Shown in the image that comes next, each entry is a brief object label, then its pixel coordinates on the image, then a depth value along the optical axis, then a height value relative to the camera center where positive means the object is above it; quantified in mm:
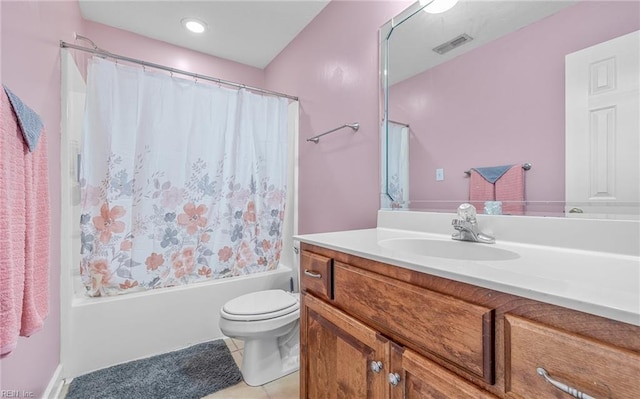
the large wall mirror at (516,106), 811 +330
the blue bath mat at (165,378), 1401 -991
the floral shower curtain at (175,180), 1602 +111
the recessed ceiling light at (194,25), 2057 +1321
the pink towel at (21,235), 606 -92
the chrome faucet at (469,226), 998 -114
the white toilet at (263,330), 1428 -700
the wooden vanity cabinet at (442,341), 420 -299
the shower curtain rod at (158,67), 1528 +816
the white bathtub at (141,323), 1556 -775
